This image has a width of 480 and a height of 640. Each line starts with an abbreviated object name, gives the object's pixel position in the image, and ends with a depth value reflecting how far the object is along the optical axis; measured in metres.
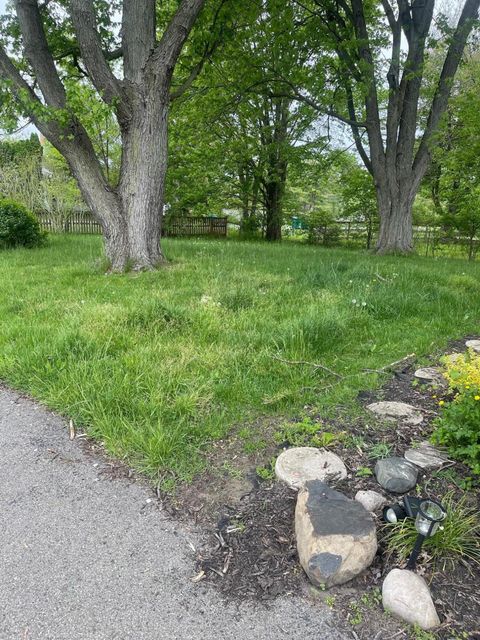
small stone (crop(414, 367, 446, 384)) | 2.88
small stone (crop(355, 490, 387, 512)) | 1.71
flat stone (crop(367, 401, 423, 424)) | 2.40
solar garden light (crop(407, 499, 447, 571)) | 1.34
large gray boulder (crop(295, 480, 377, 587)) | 1.41
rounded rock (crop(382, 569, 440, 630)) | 1.27
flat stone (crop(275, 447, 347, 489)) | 1.88
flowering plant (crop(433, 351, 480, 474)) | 1.92
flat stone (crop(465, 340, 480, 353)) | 3.49
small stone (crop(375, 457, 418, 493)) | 1.82
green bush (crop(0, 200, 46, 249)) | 8.60
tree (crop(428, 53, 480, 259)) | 10.08
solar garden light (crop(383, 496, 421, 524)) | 1.56
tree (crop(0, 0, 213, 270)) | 5.48
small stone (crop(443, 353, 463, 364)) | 2.32
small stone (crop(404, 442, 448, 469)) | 1.97
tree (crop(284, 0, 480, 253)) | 8.12
